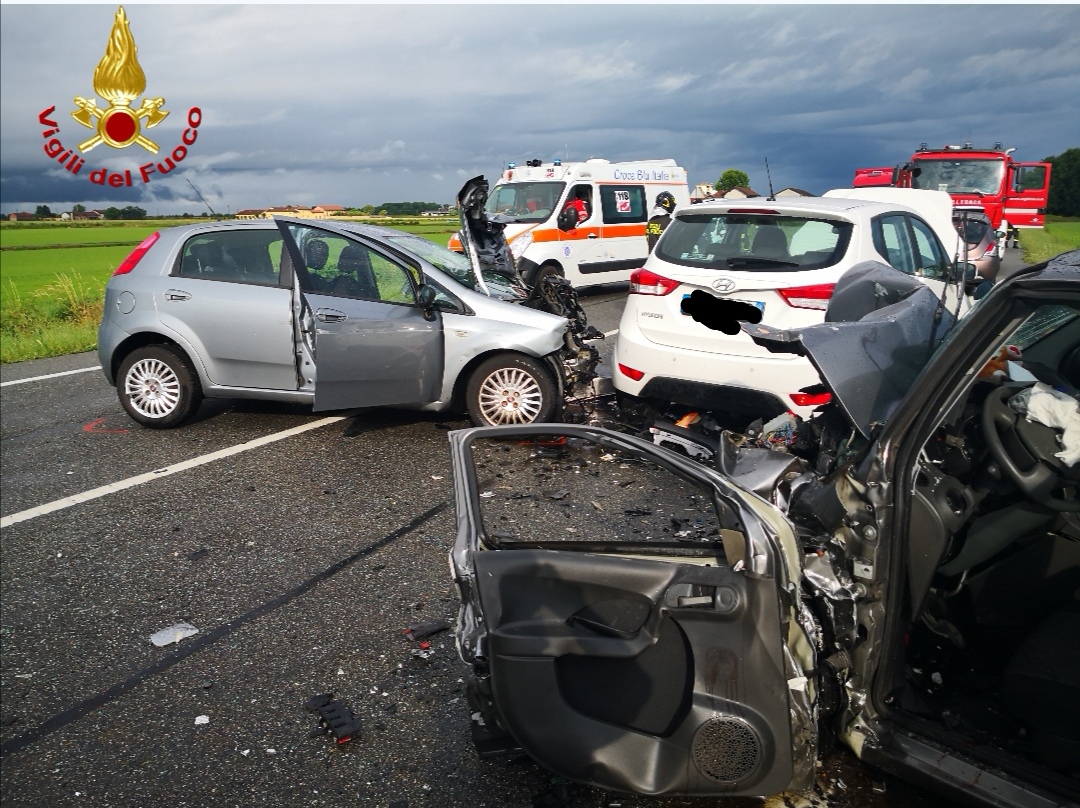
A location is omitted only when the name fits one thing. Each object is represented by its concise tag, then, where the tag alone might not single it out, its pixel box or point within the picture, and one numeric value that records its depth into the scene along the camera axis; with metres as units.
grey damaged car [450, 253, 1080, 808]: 2.17
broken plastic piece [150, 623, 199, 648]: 3.72
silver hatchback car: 6.24
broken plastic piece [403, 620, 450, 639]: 3.68
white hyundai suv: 5.37
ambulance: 13.59
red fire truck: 20.50
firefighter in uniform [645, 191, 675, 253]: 16.03
